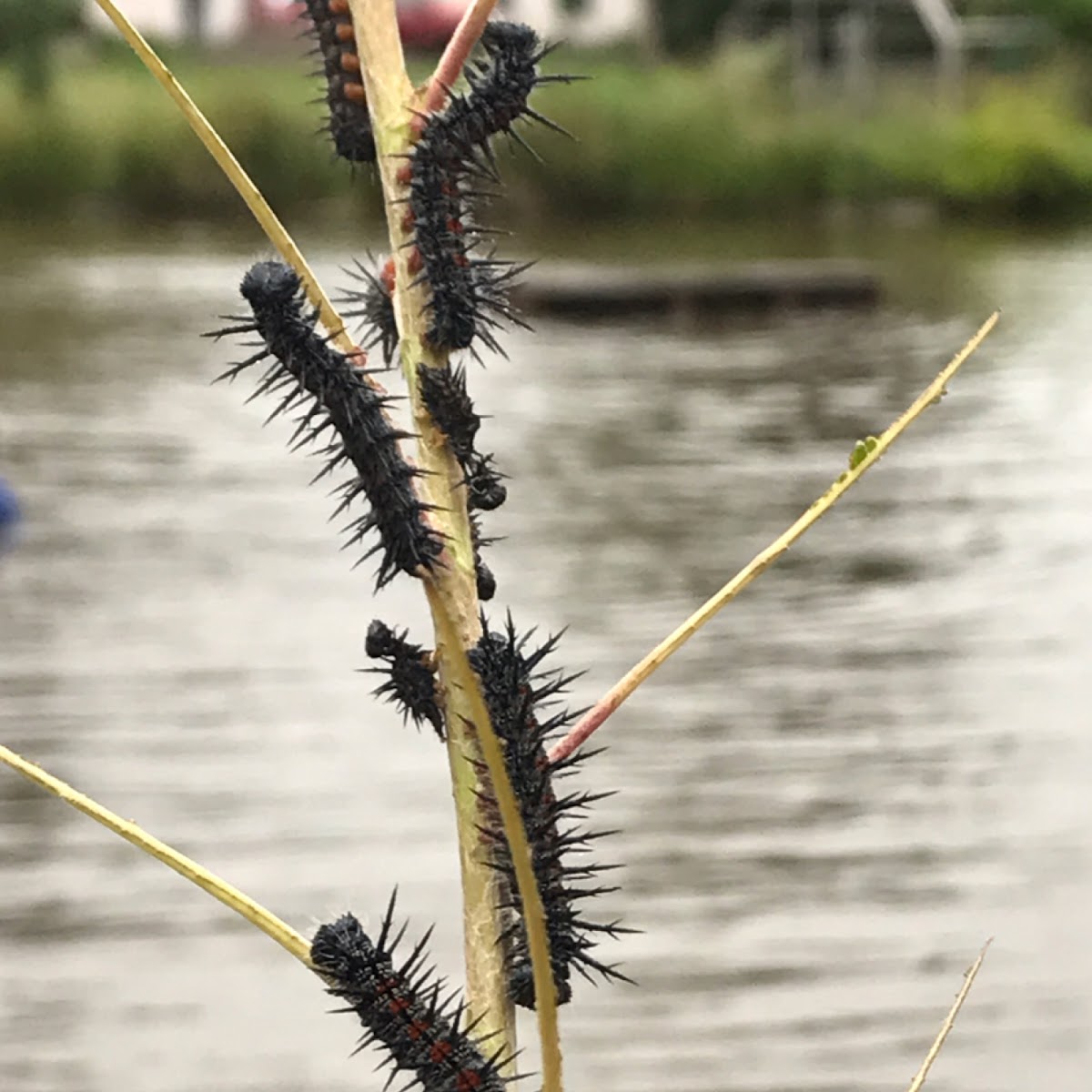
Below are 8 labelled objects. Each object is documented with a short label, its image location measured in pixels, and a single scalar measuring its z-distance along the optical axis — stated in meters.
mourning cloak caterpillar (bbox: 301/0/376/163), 0.59
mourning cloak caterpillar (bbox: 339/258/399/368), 0.61
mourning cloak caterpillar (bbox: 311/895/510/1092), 0.56
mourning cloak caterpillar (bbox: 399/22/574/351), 0.57
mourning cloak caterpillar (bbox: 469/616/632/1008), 0.55
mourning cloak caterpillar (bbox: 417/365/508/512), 0.57
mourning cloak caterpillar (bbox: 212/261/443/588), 0.55
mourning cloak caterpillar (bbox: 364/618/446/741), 0.58
